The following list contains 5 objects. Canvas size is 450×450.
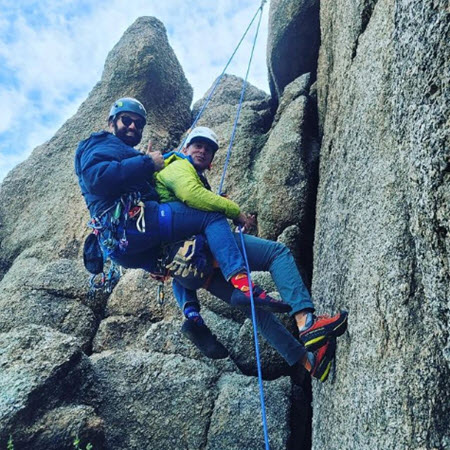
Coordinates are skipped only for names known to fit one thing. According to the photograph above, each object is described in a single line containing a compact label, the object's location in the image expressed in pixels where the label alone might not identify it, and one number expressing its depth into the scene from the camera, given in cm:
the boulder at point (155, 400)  576
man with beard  468
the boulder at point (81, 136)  1016
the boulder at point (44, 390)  527
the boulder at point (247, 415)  546
